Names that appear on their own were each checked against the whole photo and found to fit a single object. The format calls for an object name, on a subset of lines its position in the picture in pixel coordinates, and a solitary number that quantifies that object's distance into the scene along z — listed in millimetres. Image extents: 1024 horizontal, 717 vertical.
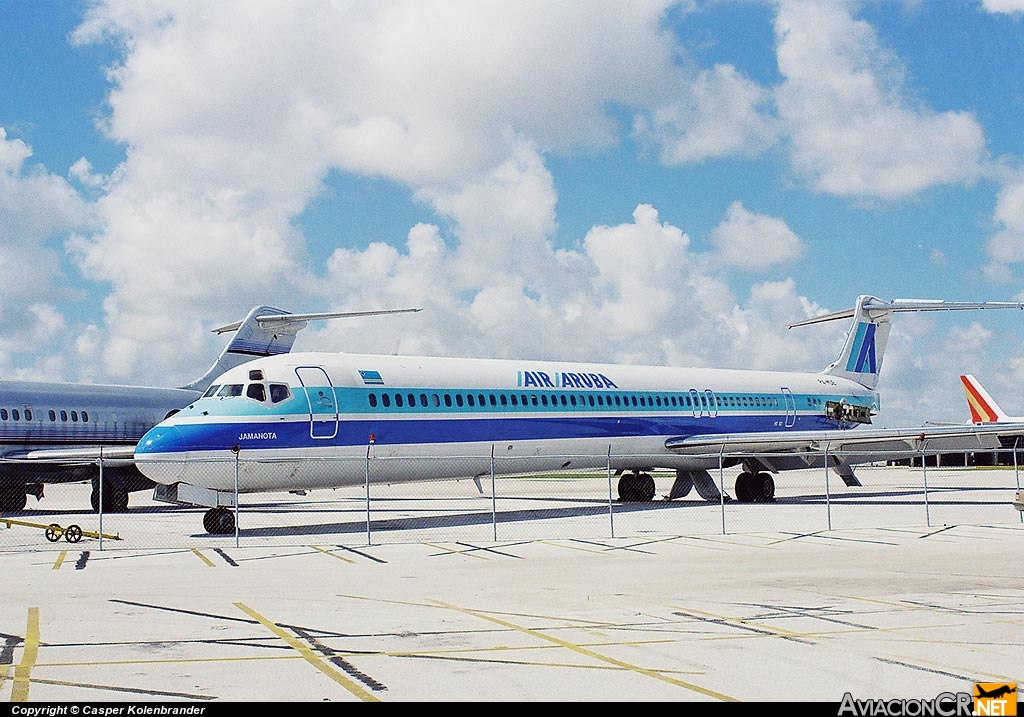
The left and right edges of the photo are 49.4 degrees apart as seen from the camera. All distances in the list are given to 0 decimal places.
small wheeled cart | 19891
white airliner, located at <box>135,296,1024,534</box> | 21406
